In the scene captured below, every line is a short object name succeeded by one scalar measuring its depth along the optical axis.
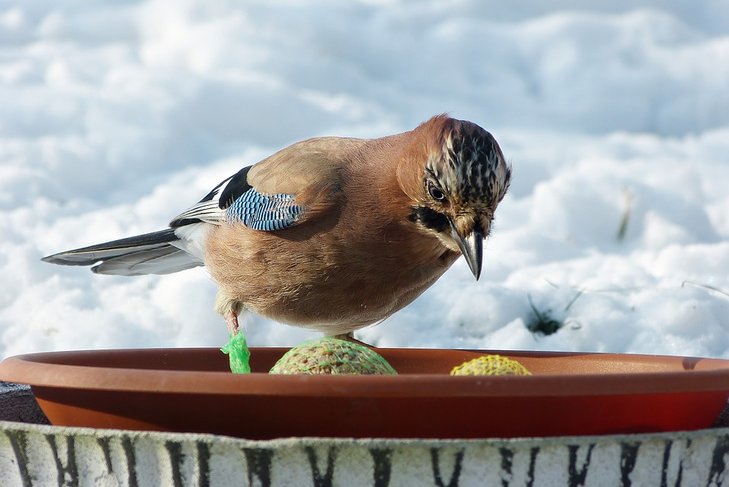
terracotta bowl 3.41
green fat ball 4.25
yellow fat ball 4.39
